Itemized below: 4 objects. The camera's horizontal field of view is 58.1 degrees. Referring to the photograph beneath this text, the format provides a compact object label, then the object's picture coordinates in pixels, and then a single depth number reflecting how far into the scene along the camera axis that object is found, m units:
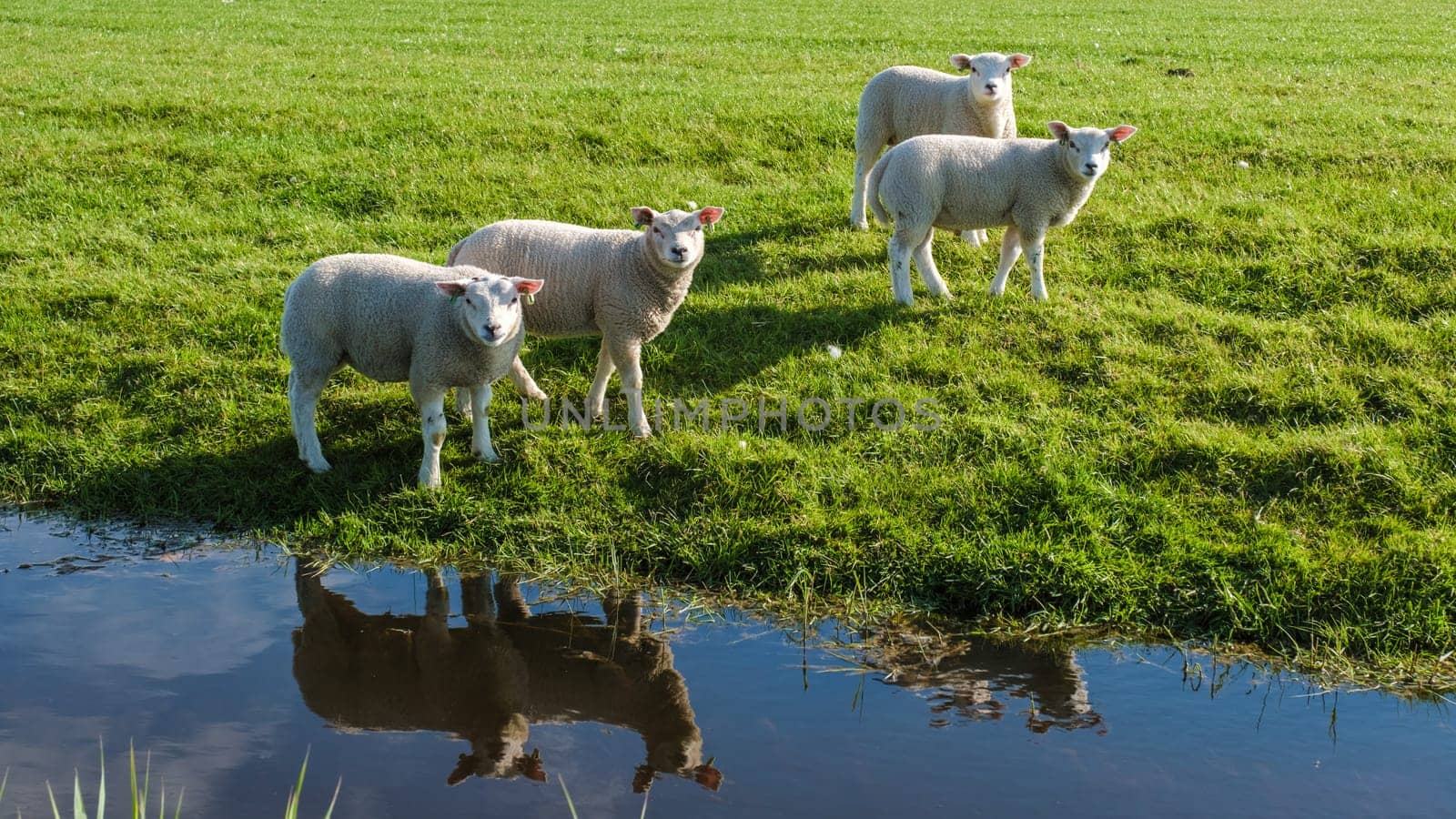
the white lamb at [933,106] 9.50
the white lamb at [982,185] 8.30
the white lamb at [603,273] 7.18
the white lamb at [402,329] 6.68
